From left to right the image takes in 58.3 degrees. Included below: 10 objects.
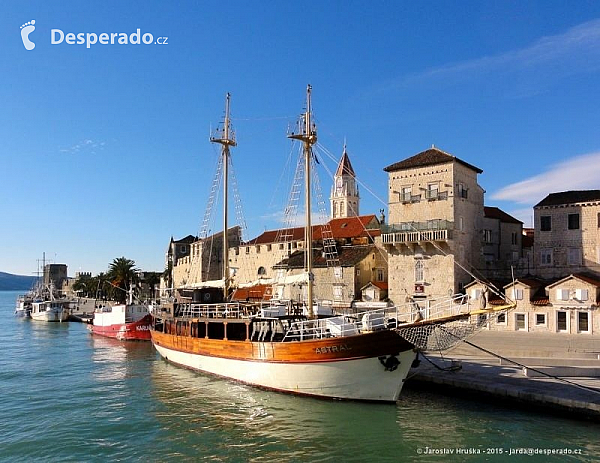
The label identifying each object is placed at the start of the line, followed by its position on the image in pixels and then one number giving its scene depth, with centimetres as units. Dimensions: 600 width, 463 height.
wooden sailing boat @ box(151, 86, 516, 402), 2173
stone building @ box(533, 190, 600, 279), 3831
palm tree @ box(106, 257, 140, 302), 7519
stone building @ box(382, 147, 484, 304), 4025
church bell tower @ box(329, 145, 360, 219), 8989
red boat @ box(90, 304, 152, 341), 5003
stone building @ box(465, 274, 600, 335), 3394
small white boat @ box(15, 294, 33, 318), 9025
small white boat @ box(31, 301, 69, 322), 7794
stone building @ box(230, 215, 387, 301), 5295
